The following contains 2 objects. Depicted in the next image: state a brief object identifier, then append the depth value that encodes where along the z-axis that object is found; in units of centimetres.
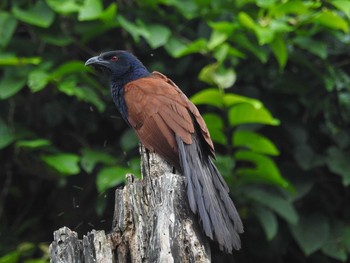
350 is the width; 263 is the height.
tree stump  521
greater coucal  558
